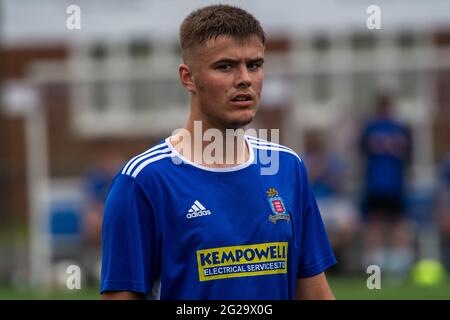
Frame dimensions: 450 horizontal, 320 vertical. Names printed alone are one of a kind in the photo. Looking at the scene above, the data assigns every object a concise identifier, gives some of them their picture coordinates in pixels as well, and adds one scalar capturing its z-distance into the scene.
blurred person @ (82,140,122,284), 12.28
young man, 3.40
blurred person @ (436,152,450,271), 12.65
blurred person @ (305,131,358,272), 12.37
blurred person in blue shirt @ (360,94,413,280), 11.84
